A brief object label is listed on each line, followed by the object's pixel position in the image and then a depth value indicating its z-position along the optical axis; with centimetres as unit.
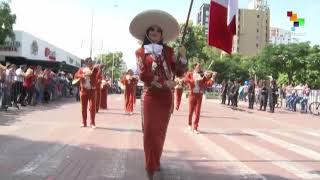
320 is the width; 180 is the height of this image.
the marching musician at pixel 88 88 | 1217
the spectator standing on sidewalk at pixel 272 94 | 2475
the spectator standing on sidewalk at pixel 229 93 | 2960
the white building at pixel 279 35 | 11552
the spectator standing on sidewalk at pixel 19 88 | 1850
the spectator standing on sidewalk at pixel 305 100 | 2596
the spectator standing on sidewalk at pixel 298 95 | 2682
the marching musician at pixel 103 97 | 2093
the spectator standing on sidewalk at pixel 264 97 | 2588
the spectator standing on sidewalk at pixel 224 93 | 3156
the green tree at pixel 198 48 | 5063
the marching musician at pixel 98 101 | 1797
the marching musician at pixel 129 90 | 1797
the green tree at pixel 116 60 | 9889
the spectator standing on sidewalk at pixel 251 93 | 2742
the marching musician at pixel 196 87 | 1182
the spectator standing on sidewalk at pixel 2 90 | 1643
